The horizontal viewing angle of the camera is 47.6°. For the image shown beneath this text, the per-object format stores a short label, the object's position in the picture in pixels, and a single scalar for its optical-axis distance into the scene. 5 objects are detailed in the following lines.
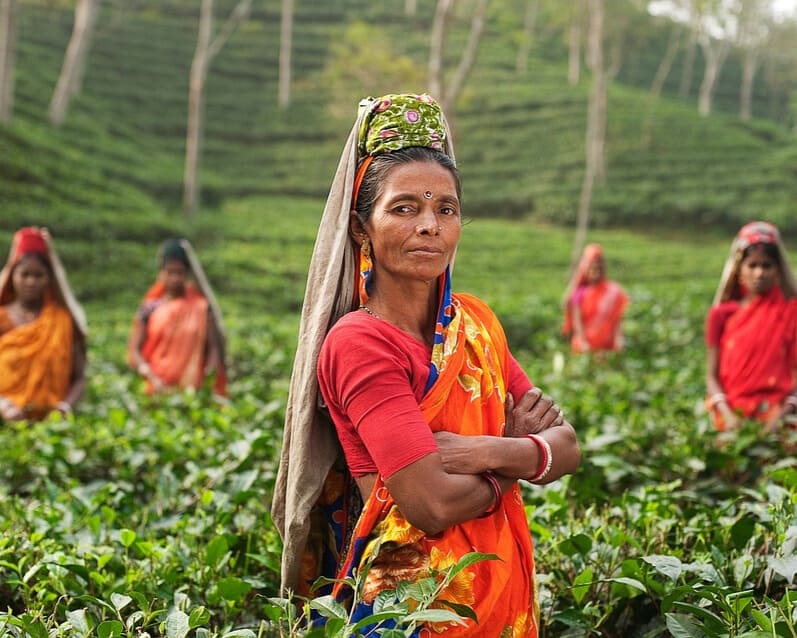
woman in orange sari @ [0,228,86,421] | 5.36
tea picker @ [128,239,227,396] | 6.46
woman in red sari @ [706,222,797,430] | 4.54
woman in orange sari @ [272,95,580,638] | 1.64
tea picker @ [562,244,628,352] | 9.32
